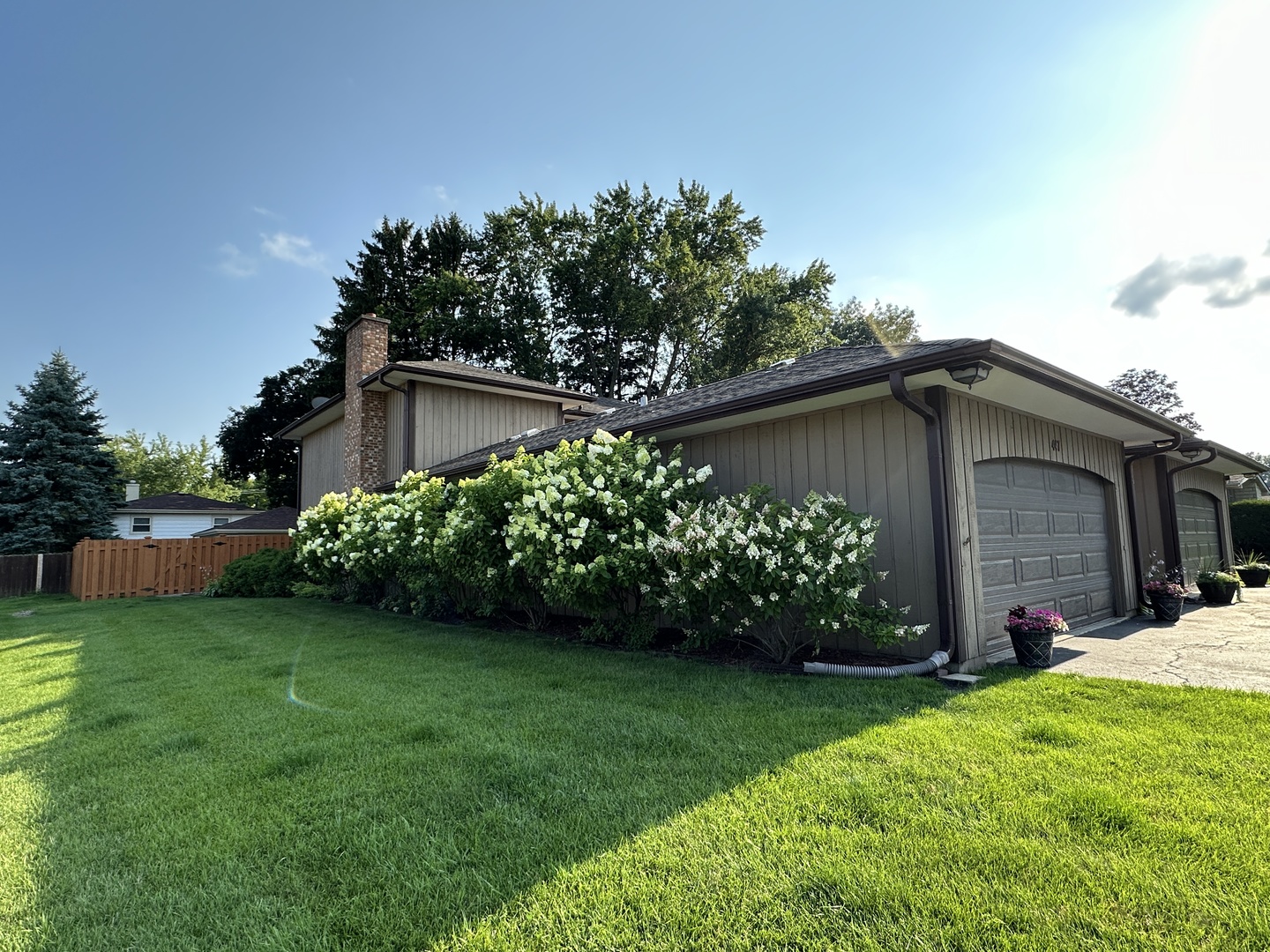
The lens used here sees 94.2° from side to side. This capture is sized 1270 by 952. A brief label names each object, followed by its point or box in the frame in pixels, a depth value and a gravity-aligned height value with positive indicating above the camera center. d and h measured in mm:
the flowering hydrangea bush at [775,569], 4648 -304
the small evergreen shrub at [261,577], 12609 -772
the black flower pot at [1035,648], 5031 -1031
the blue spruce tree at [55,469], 17297 +2368
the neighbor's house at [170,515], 23109 +1168
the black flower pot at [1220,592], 9383 -1096
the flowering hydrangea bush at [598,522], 5645 +136
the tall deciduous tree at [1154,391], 37562 +8560
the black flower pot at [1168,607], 7535 -1064
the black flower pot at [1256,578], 12109 -1142
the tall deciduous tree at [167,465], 36062 +4989
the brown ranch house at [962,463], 5051 +718
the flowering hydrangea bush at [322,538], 10377 +51
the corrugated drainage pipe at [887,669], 4711 -1117
